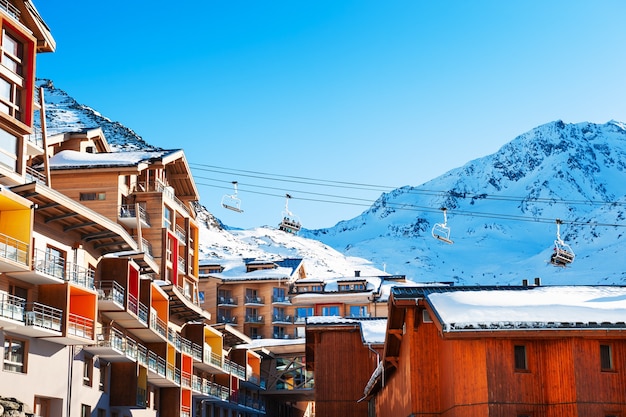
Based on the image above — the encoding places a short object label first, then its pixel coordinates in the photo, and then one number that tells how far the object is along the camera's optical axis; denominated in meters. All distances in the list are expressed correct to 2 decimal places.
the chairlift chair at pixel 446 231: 41.61
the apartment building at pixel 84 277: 38.22
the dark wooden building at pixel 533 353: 27.91
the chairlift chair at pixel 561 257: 44.38
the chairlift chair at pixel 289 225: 45.19
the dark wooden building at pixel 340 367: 56.34
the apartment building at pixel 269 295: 105.00
